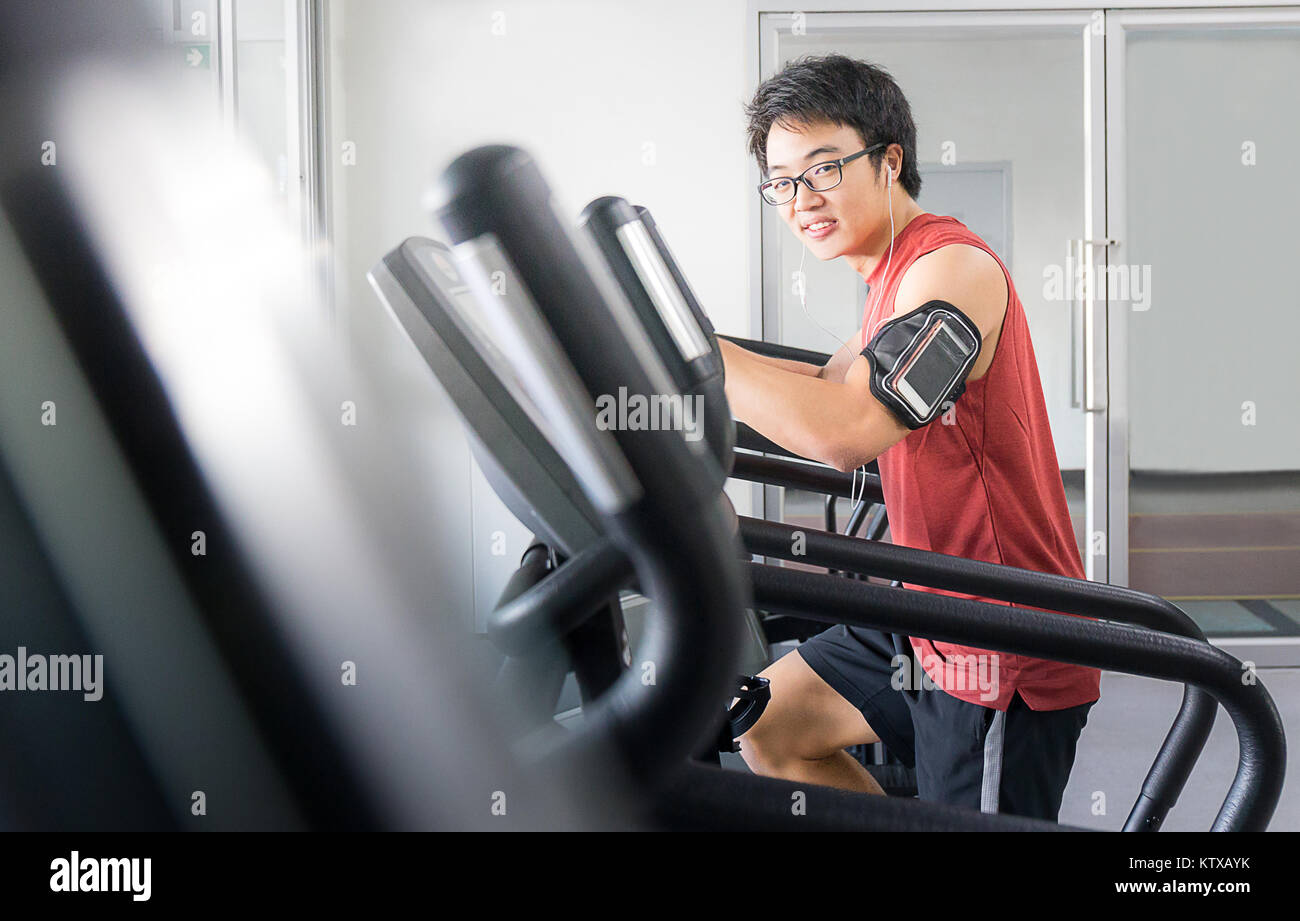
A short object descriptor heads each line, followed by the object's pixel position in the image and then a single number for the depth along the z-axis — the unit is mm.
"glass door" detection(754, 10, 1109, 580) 5734
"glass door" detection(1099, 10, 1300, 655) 3156
